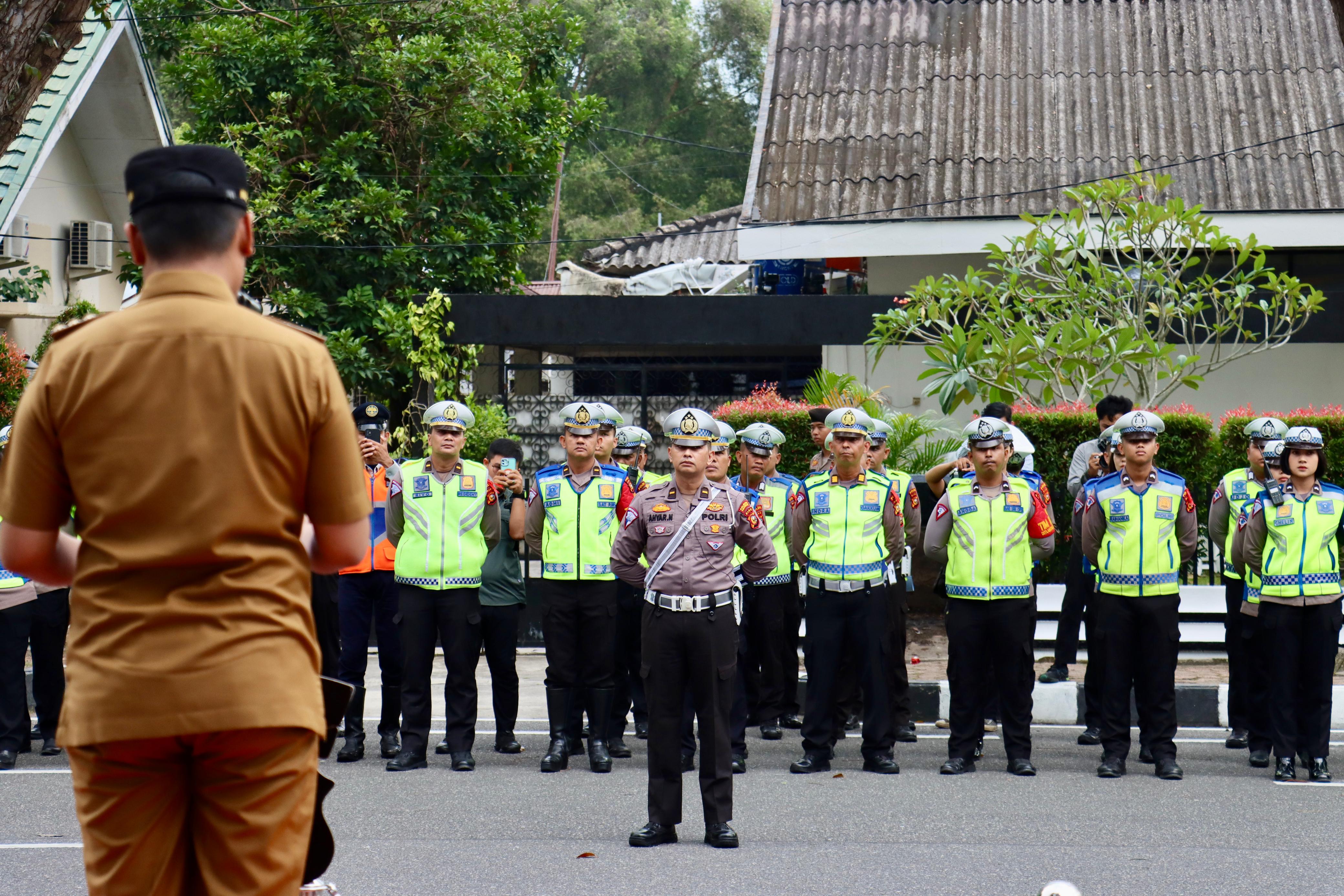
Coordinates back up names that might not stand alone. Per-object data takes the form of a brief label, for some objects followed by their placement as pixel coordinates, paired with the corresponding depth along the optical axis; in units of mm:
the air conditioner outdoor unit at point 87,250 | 35312
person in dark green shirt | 18375
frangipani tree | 27219
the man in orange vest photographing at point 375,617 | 18109
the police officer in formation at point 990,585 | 17312
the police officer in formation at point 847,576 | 17187
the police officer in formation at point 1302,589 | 16656
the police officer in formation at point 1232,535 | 18344
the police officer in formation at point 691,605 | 13664
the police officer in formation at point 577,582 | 17656
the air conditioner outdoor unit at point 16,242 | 31672
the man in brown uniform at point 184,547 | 5383
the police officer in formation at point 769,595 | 19359
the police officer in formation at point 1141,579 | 16859
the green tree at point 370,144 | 36000
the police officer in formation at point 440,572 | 17312
